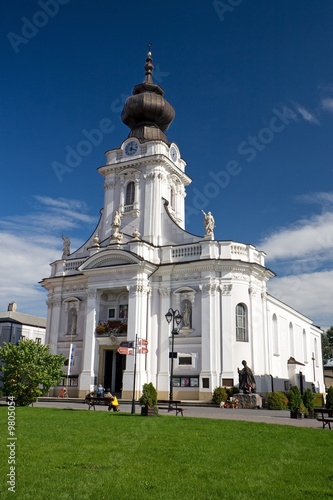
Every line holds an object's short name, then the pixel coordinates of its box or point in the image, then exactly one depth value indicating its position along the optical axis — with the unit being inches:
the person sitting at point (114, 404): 860.6
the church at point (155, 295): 1282.0
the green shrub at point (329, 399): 773.9
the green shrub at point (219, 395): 1140.5
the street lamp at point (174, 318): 992.0
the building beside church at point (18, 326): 2012.8
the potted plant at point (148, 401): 722.2
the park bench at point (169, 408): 758.1
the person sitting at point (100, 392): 1123.9
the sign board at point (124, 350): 816.3
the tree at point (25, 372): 915.4
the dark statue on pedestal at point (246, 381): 1089.4
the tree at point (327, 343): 2924.7
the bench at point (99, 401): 887.2
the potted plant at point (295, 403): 768.9
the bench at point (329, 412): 608.9
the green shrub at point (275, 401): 1023.6
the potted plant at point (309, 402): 805.9
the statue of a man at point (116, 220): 1461.6
